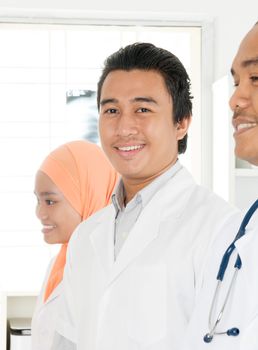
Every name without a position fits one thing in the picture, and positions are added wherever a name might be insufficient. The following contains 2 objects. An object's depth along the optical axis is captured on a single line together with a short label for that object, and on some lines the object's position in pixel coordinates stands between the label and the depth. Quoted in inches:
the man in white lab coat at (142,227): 56.5
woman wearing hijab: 80.4
